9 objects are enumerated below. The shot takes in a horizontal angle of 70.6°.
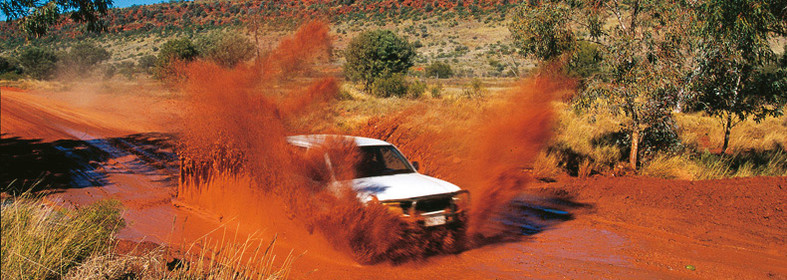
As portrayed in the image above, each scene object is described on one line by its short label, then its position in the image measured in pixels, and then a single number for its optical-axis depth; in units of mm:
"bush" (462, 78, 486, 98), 21327
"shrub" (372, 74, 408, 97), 31953
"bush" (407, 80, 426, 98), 30594
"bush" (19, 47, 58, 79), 44250
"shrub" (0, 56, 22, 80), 44725
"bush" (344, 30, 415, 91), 33344
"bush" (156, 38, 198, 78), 22578
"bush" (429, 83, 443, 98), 29750
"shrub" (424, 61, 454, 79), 46281
